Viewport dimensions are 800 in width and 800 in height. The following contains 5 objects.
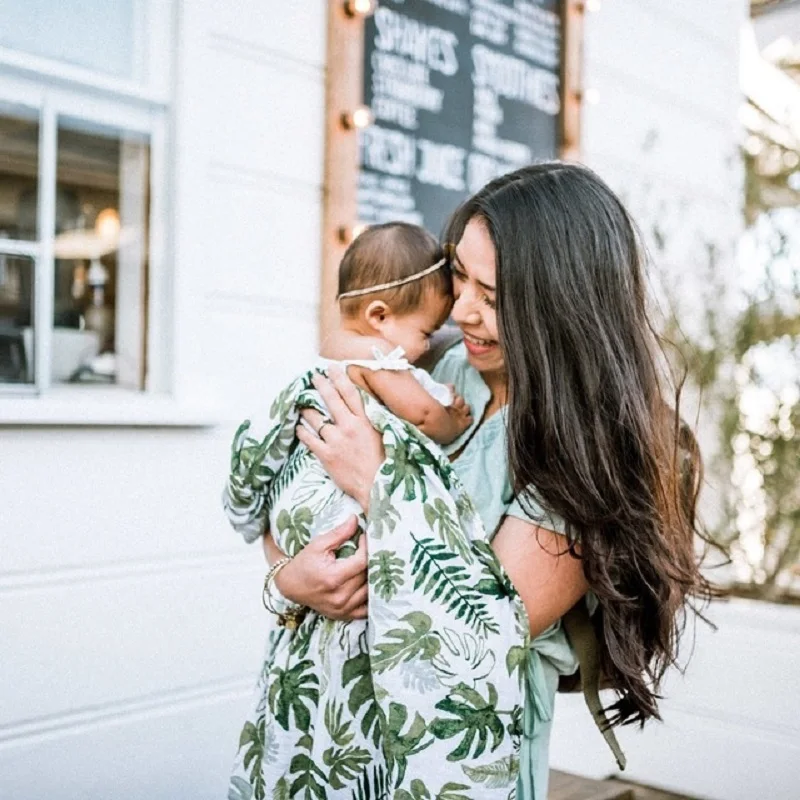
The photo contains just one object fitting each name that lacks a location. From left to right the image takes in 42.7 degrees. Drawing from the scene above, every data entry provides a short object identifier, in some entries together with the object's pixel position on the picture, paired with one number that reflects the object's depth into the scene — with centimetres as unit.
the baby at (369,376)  154
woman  143
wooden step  259
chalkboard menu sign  308
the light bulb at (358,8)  294
